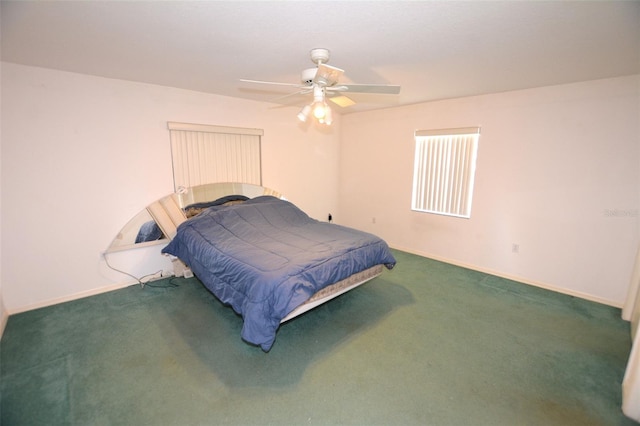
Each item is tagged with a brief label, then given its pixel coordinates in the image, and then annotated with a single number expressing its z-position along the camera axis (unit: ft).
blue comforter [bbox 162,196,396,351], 6.64
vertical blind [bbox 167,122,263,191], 11.49
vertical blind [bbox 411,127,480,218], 12.73
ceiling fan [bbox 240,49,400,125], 6.73
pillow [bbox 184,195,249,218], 11.85
